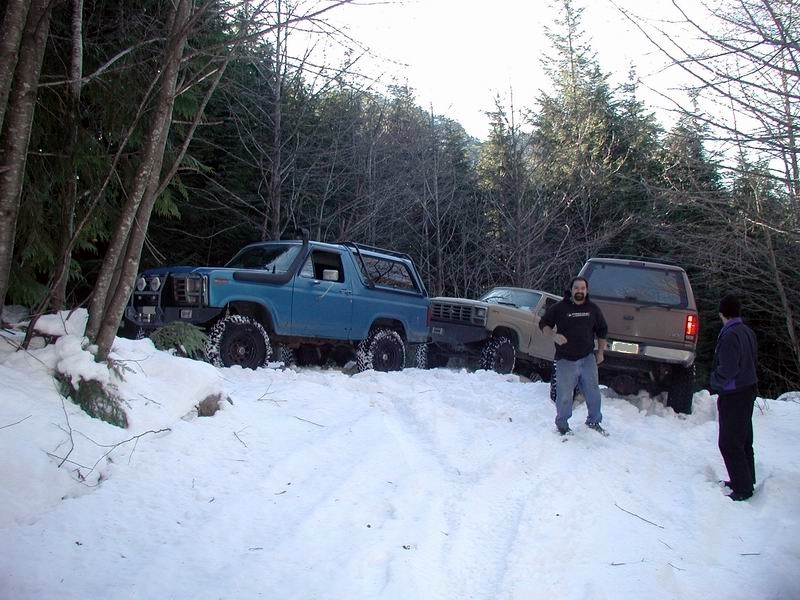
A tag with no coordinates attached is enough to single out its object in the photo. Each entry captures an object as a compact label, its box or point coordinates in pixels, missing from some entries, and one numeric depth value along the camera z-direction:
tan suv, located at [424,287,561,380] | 12.02
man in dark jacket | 5.22
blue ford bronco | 8.66
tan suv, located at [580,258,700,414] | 8.78
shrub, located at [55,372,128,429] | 4.66
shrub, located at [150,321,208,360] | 6.77
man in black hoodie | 6.82
